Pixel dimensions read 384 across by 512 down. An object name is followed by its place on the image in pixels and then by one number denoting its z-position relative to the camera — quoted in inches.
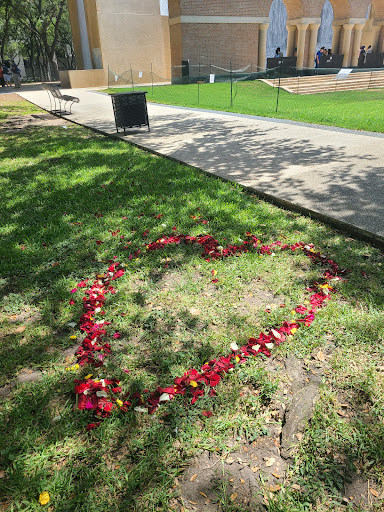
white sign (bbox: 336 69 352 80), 552.2
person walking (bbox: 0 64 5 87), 1354.6
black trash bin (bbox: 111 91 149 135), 363.6
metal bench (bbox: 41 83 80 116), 516.4
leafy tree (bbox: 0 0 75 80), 1358.3
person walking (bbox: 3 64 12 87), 1489.8
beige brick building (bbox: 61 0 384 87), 1190.9
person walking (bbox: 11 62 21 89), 1278.3
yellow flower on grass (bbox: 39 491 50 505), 66.3
